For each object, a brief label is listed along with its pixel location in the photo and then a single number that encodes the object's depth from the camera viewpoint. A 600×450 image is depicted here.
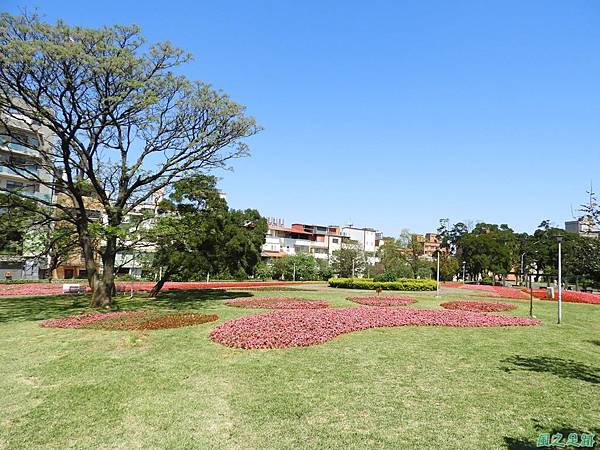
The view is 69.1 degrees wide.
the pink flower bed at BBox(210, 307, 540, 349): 12.04
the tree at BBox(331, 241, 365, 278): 59.78
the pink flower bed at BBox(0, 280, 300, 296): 28.41
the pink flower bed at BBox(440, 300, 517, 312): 21.89
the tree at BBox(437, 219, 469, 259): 95.00
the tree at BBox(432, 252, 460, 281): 58.28
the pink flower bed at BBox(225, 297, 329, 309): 21.62
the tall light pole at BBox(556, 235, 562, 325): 17.23
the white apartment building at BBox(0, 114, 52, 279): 42.39
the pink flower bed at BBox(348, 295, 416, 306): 23.97
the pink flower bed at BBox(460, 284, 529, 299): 31.70
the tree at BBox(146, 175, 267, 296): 24.52
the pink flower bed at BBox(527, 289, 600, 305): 29.07
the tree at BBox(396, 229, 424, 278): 53.38
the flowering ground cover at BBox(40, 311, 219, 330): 14.57
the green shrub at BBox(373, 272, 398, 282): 40.31
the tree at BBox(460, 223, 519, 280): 67.06
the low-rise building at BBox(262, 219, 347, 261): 75.62
